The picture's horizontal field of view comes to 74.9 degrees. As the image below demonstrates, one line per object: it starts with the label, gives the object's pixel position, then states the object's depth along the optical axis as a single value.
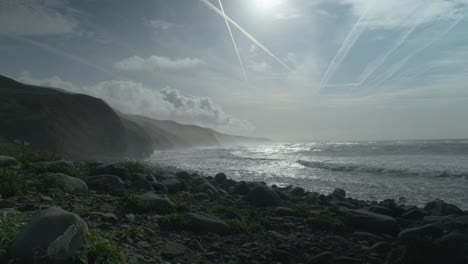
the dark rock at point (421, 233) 7.48
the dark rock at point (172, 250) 5.22
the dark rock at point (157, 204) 7.62
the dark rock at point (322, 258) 5.92
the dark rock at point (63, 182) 7.87
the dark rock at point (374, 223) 8.47
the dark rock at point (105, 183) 9.19
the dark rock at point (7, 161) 9.94
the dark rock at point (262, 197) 10.88
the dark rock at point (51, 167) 9.93
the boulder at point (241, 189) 13.20
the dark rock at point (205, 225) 6.81
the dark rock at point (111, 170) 11.62
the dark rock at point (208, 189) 11.86
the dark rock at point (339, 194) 13.87
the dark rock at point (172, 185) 11.31
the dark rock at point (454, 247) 5.45
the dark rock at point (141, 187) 9.80
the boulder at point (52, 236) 3.91
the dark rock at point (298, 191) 14.81
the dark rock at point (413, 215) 10.24
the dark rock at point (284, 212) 9.59
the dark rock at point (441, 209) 10.92
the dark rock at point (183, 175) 15.36
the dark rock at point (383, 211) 10.37
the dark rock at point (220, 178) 16.70
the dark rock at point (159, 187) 10.74
